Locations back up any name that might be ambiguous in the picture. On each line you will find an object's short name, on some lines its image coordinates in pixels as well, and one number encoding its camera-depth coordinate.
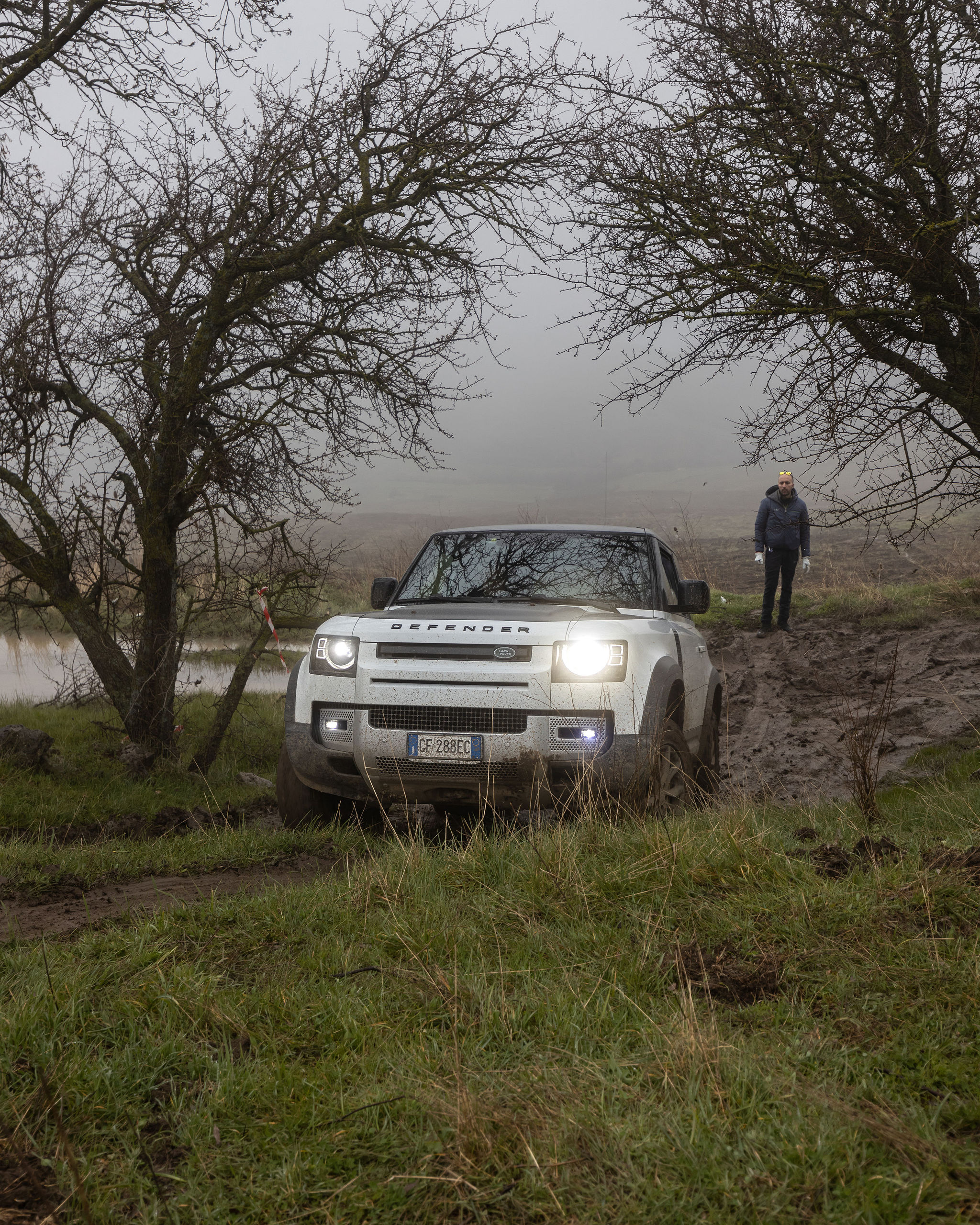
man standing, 15.12
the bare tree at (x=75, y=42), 8.27
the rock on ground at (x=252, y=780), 8.81
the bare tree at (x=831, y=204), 6.84
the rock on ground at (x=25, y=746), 8.10
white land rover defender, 5.01
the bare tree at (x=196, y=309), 8.55
